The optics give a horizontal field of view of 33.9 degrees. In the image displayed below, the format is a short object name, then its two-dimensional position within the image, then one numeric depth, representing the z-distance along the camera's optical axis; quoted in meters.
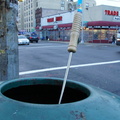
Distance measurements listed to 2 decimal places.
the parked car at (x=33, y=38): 36.31
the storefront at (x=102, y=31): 35.19
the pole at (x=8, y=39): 3.35
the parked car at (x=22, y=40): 26.68
